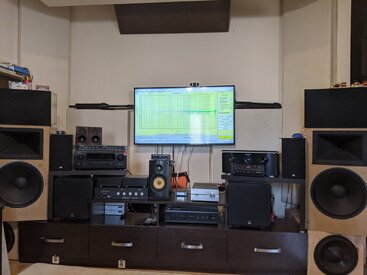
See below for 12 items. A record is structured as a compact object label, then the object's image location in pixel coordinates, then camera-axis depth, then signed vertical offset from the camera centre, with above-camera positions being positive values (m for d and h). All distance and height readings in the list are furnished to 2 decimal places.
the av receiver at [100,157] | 2.24 -0.15
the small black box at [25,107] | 2.10 +0.21
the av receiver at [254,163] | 2.13 -0.18
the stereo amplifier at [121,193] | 2.25 -0.43
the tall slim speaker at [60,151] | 2.19 -0.11
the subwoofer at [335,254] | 1.89 -0.75
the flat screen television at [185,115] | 2.64 +0.22
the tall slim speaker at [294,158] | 2.03 -0.13
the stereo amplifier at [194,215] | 2.21 -0.58
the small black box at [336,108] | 1.85 +0.21
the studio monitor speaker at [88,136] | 2.45 +0.01
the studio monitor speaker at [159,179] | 2.22 -0.31
